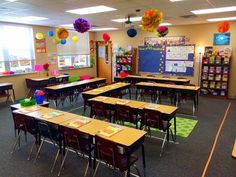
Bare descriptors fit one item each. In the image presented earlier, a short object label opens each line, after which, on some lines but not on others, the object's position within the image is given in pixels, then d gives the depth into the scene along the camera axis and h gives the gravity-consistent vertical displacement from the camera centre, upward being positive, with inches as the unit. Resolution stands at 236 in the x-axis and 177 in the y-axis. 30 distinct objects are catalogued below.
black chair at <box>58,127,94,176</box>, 113.0 -48.4
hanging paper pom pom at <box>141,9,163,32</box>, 161.5 +33.0
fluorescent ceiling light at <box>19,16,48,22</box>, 254.5 +57.2
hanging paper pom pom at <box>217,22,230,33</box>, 255.3 +41.4
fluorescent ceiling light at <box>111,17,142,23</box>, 267.3 +57.3
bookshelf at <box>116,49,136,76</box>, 393.1 -6.0
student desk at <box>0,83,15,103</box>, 270.8 -40.4
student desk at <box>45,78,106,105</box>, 244.6 -37.3
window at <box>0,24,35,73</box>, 294.4 +18.7
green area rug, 182.1 -69.7
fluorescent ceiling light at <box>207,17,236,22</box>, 273.8 +57.2
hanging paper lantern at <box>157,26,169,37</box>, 259.9 +38.8
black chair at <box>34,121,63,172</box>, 126.7 -47.8
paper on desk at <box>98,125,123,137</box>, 109.0 -42.1
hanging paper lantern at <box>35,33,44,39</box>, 310.8 +39.7
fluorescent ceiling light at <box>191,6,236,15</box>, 208.1 +54.3
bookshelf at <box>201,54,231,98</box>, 306.0 -27.3
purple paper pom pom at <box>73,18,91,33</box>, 191.9 +34.7
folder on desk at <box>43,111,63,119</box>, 140.4 -40.9
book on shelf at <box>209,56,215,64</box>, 310.1 -2.9
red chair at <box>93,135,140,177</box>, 98.4 -49.8
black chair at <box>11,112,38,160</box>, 140.0 -47.0
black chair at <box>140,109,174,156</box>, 145.3 -47.6
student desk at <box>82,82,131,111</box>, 216.1 -37.4
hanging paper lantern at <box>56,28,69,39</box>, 255.0 +35.6
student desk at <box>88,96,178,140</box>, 148.3 -40.3
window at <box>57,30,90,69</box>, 384.6 +14.0
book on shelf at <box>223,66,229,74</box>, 304.2 -18.2
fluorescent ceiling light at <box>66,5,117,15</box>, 202.1 +54.5
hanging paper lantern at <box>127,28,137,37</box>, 240.2 +33.8
